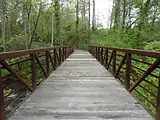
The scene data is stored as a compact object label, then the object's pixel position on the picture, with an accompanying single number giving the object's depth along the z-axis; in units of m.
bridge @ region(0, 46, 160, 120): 1.65
